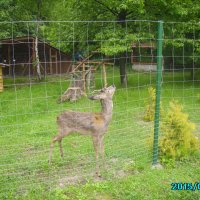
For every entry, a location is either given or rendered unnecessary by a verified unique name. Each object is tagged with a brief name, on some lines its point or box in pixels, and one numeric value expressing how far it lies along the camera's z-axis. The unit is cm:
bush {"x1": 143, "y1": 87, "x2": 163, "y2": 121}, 972
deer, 597
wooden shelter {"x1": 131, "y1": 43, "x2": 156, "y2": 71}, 2278
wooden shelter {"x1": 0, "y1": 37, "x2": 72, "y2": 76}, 2311
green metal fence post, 591
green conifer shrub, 645
